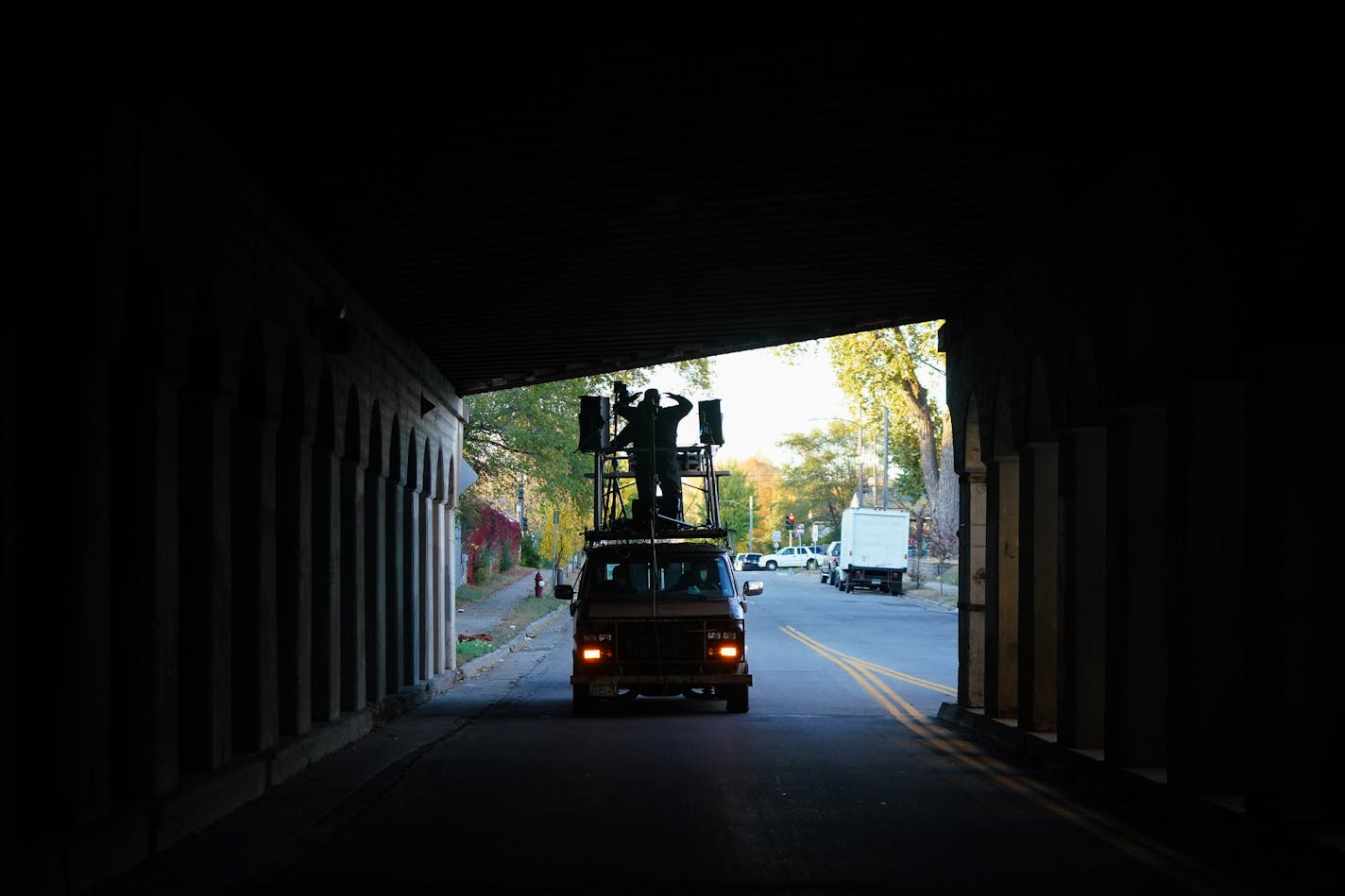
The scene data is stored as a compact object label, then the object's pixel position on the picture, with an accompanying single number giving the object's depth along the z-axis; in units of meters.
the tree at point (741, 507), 131.48
